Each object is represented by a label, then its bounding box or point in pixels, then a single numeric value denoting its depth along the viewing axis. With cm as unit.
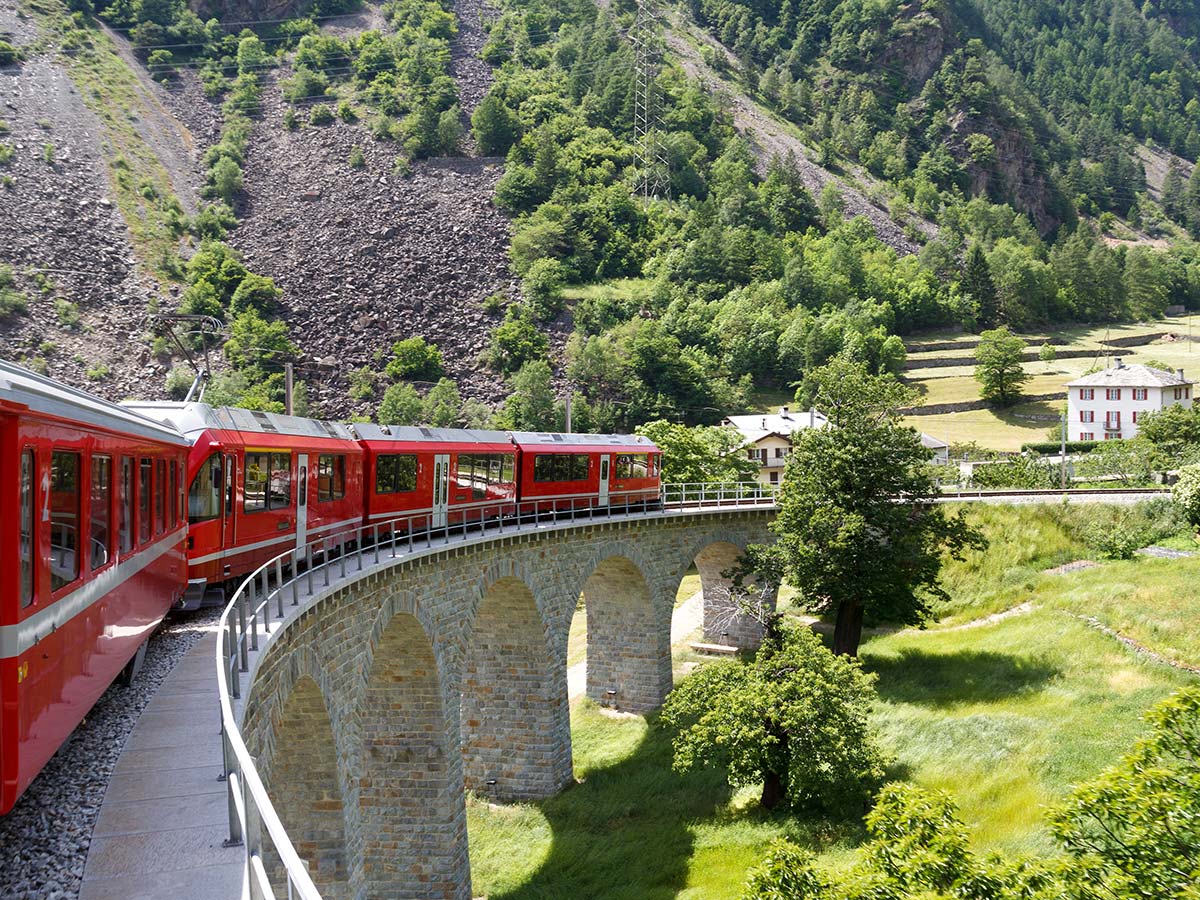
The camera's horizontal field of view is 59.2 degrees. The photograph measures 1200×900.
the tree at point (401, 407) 7619
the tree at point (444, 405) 7506
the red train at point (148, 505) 684
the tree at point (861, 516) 3281
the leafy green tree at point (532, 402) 7600
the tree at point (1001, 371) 8006
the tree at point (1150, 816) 1341
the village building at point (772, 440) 5841
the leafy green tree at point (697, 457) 5000
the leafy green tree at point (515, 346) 8812
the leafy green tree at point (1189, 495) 3878
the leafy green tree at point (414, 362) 8594
